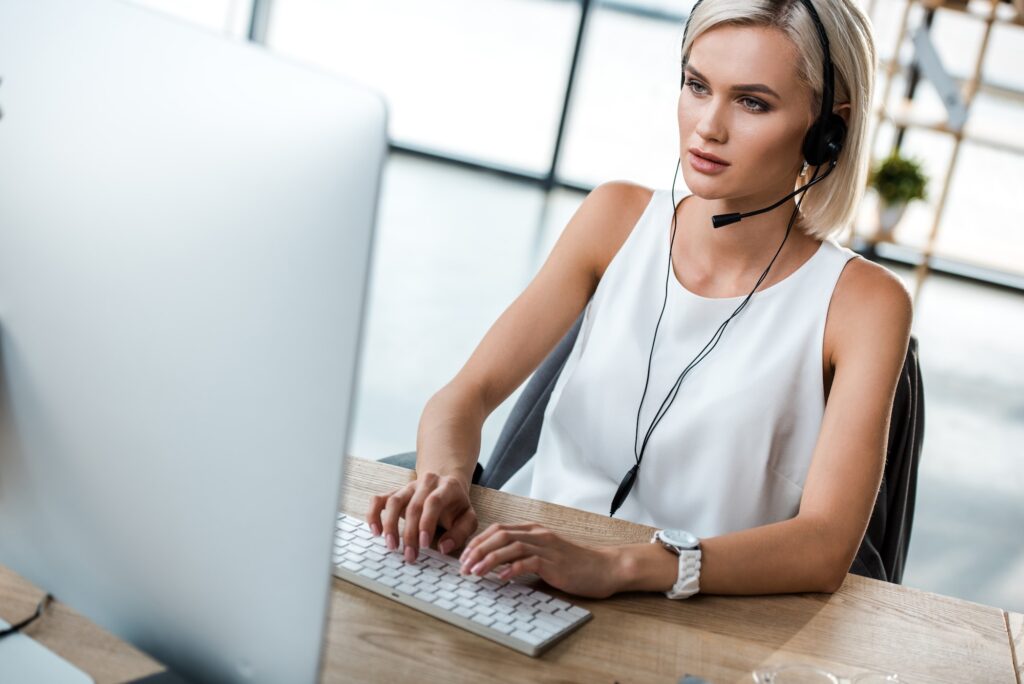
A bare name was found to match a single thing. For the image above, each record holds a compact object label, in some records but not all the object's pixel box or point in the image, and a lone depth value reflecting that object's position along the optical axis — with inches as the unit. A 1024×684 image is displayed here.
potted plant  241.9
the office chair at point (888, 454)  61.4
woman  56.6
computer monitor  23.3
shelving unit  232.1
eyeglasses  38.5
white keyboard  38.0
